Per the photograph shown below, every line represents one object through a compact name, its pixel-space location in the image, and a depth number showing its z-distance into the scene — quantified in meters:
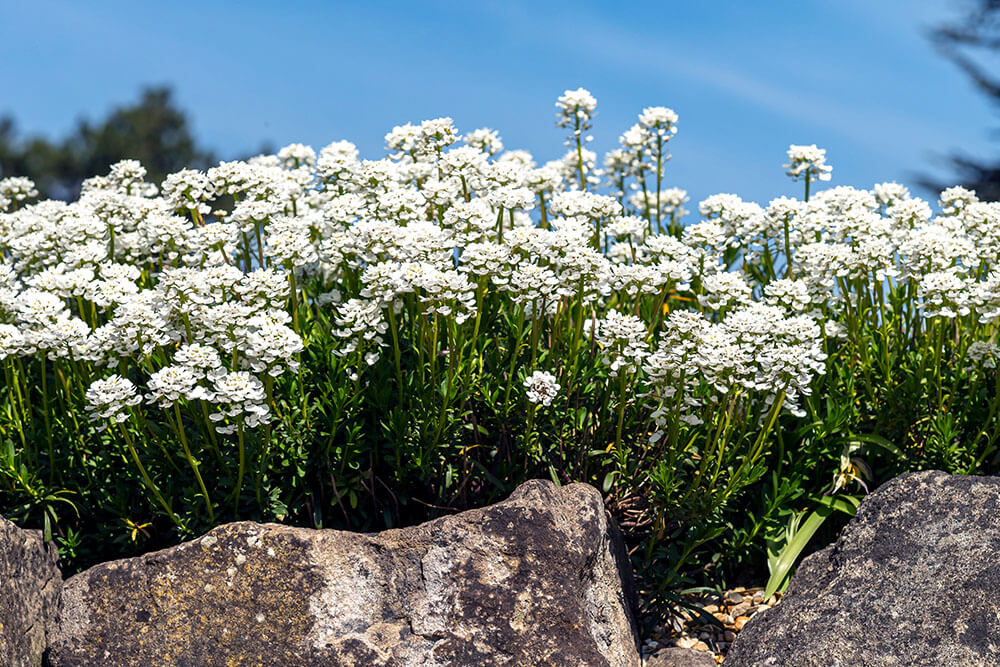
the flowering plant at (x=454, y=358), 5.69
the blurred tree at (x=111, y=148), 38.81
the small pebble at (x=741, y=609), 6.74
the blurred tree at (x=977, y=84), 31.72
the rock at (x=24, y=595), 5.55
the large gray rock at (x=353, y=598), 5.23
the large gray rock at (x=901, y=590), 5.46
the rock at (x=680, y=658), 5.86
